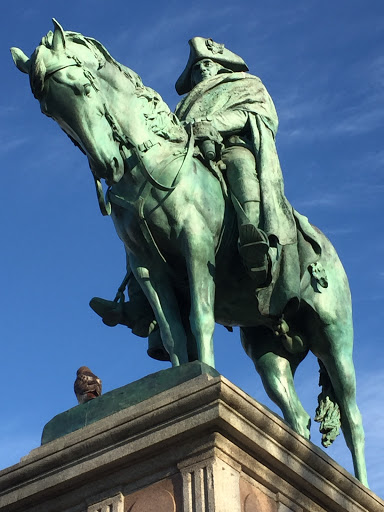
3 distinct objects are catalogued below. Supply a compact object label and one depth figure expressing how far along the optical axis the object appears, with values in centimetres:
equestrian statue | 1052
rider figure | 1075
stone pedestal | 838
